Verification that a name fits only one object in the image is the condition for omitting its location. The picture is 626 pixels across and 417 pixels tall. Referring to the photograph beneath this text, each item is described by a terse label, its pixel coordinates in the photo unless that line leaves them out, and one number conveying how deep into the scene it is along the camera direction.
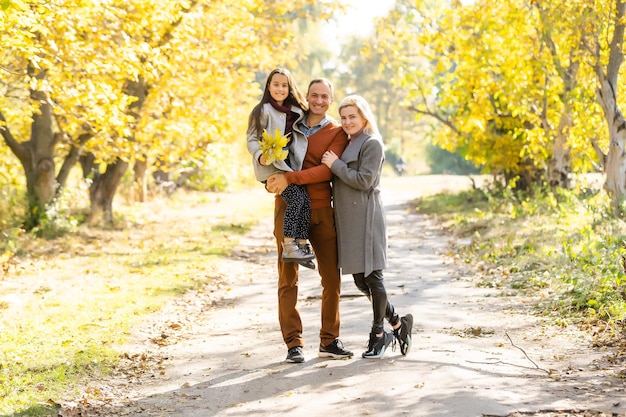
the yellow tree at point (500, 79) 34.53
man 13.94
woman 13.90
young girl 13.76
